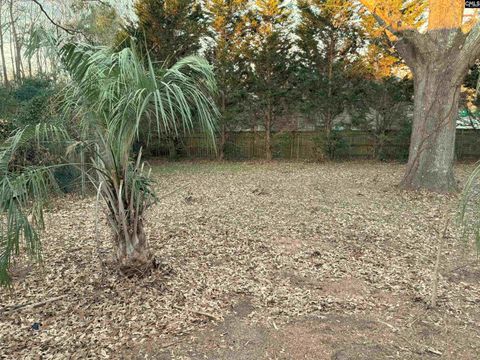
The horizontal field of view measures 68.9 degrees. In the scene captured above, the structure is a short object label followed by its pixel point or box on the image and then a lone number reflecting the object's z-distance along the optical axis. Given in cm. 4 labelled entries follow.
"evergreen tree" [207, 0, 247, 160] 970
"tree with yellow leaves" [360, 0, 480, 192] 522
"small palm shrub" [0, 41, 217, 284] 203
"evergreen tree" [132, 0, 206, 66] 948
